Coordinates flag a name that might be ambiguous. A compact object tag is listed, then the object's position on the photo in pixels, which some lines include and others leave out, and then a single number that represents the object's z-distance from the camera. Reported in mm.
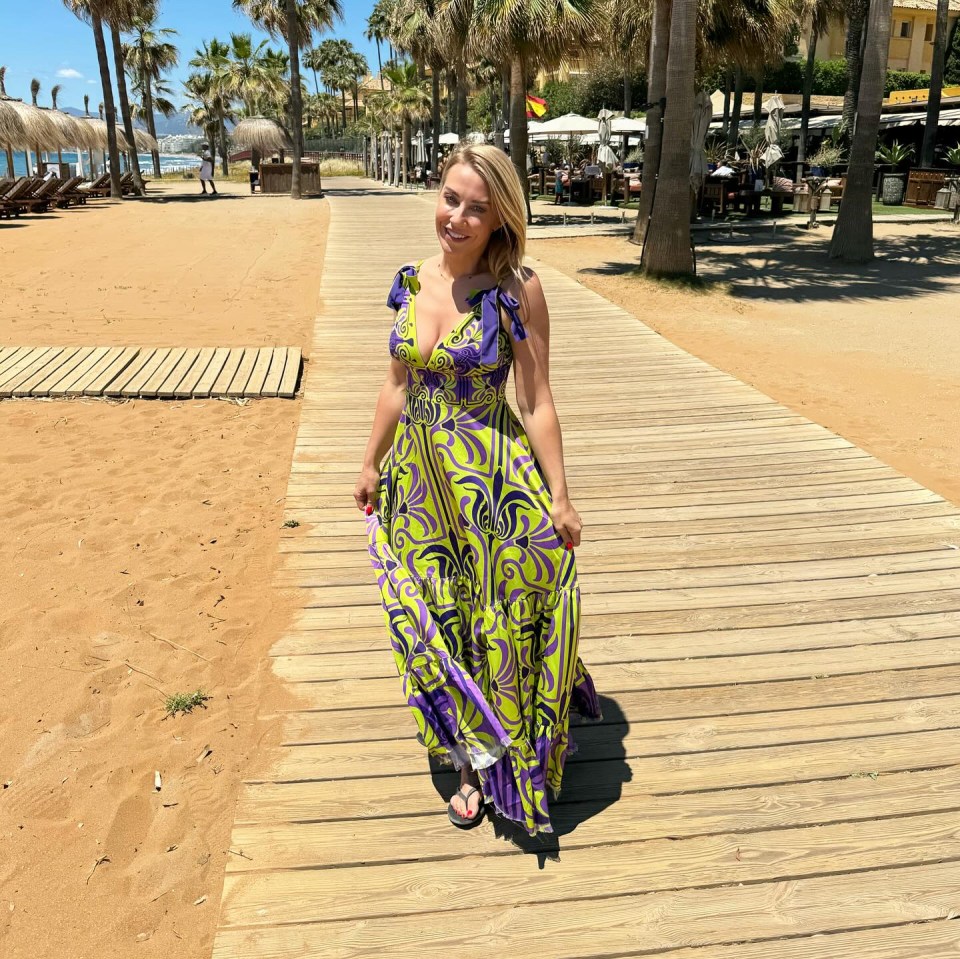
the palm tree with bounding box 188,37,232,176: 56062
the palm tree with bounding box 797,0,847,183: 28391
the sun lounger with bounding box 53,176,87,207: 25469
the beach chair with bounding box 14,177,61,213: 23242
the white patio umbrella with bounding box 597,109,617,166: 22688
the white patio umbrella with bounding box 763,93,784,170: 20609
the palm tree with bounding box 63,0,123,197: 27484
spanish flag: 27484
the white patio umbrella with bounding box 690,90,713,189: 17078
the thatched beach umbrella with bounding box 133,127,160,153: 45856
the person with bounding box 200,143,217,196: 32562
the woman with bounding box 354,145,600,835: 2094
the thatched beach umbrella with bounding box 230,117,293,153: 42656
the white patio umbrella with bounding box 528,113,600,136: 27219
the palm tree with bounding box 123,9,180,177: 50969
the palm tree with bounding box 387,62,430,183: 43031
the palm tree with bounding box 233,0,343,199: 29969
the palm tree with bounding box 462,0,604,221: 17188
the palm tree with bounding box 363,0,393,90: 59800
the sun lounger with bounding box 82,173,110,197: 30062
